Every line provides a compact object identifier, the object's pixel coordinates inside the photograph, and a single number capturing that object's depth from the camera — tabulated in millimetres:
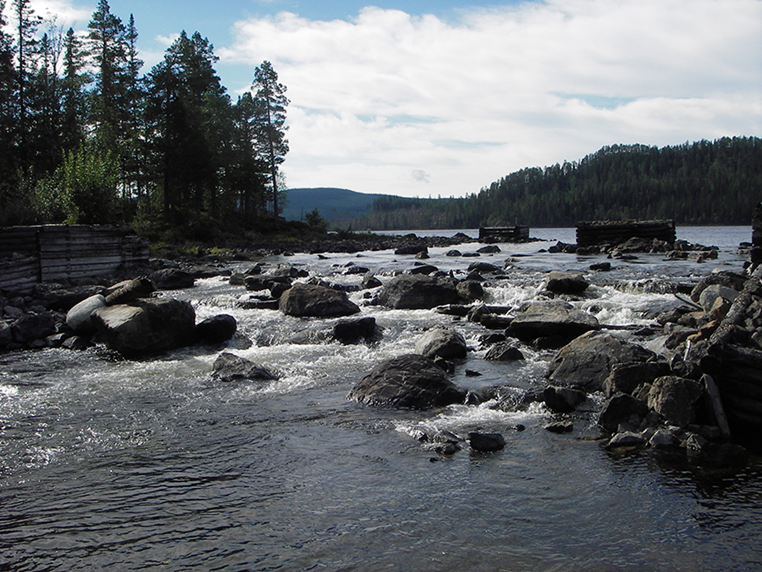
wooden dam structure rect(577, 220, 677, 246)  45938
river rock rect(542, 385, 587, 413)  8609
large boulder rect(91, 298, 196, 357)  12977
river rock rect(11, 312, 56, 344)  13859
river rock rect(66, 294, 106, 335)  14312
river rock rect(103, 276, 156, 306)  14797
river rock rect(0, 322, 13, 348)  13516
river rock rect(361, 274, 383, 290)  23062
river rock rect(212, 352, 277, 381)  10883
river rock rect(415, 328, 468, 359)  12078
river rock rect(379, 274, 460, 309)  18328
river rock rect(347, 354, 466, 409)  9016
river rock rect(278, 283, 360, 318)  17234
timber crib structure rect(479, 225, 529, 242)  68750
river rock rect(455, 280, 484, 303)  19281
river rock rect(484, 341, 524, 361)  11883
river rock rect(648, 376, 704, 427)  7477
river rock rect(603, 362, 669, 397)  8617
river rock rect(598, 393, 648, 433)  7773
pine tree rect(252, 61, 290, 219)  67312
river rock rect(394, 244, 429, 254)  47056
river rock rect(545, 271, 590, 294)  19938
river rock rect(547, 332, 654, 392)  9609
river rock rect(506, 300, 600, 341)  13180
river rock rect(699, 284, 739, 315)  13688
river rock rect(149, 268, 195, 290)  23797
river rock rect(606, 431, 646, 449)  7199
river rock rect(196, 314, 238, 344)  14281
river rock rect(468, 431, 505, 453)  7137
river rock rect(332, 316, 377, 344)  14188
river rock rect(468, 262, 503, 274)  28172
